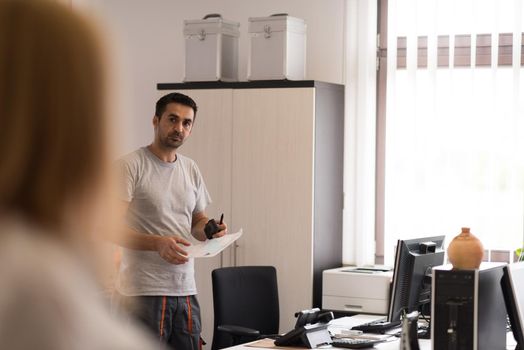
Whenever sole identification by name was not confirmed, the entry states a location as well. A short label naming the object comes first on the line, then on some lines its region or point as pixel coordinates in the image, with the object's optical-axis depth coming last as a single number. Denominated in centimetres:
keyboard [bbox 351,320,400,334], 398
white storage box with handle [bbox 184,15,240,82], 559
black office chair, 442
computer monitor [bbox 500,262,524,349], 332
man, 397
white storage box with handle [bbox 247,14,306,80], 543
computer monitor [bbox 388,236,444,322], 371
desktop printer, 513
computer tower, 316
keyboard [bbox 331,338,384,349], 364
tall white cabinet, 534
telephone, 363
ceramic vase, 330
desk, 364
